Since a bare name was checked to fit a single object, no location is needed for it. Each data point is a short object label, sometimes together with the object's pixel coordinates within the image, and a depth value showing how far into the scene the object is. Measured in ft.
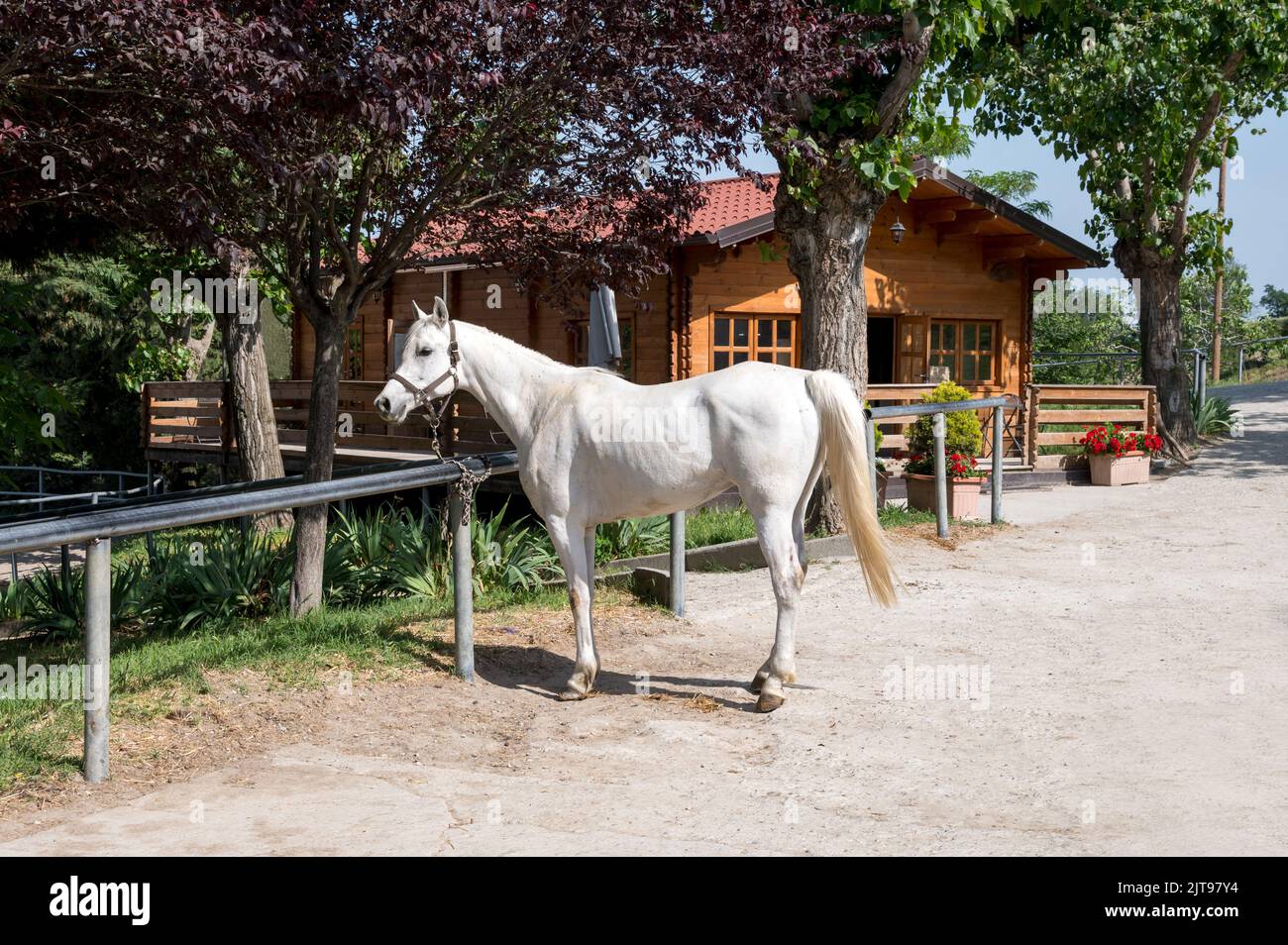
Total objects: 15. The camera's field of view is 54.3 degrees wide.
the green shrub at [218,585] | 30.37
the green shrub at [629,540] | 35.68
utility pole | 105.40
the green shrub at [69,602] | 30.99
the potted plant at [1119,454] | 58.13
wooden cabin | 59.93
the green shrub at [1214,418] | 75.66
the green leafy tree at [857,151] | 34.83
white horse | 20.12
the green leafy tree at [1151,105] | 56.08
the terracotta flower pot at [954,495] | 44.50
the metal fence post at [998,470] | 42.57
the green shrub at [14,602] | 35.70
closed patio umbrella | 32.32
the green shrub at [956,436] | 45.37
